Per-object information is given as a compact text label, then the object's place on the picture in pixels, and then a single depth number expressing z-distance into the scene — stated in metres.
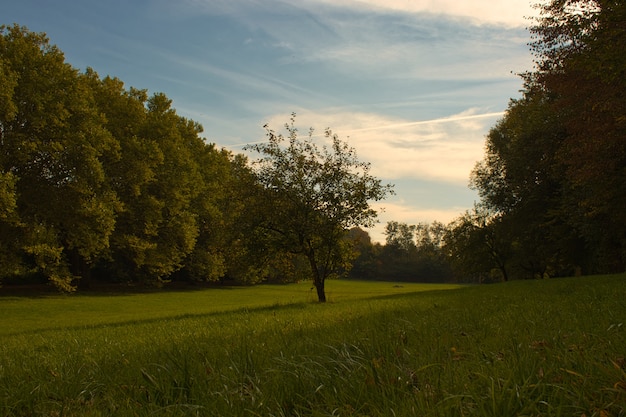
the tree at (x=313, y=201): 25.47
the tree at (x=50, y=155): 31.44
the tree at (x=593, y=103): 14.37
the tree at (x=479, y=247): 50.34
